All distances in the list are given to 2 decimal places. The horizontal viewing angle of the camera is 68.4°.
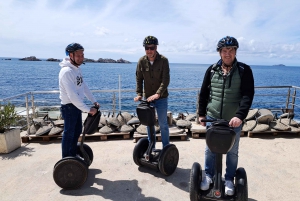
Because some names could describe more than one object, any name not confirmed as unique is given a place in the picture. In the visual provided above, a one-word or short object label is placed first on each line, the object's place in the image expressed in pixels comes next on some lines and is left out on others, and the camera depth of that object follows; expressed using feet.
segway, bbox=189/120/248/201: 7.52
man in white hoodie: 9.71
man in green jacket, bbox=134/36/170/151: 11.25
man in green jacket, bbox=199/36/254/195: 8.08
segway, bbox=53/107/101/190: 10.13
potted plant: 14.79
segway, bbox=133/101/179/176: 11.18
